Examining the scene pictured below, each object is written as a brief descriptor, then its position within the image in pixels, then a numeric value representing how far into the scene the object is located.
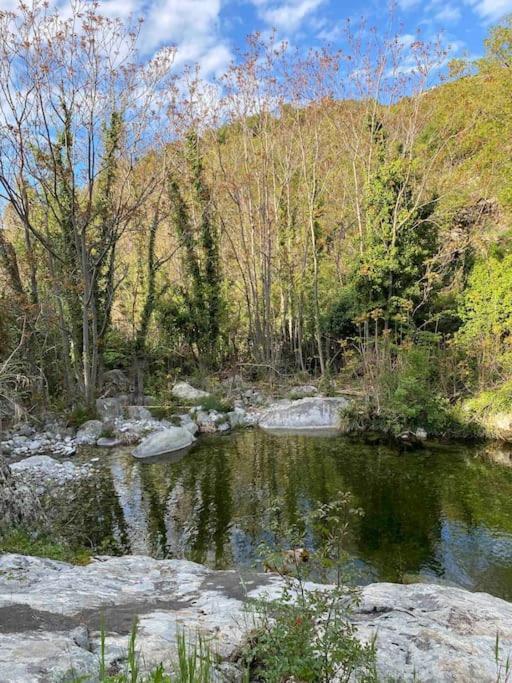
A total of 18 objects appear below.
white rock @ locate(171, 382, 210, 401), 15.12
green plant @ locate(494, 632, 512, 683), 2.44
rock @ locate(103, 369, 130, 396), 15.89
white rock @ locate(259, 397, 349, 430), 12.97
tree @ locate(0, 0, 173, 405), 11.95
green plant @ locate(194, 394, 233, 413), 14.16
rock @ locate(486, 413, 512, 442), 11.08
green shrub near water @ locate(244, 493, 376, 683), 1.86
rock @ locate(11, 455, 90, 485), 8.96
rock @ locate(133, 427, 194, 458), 11.01
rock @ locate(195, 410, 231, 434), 13.30
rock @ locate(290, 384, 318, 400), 15.16
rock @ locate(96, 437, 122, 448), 11.93
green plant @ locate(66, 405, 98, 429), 13.00
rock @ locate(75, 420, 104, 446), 12.16
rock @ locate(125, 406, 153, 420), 13.72
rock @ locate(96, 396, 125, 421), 13.62
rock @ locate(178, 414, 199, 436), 12.82
